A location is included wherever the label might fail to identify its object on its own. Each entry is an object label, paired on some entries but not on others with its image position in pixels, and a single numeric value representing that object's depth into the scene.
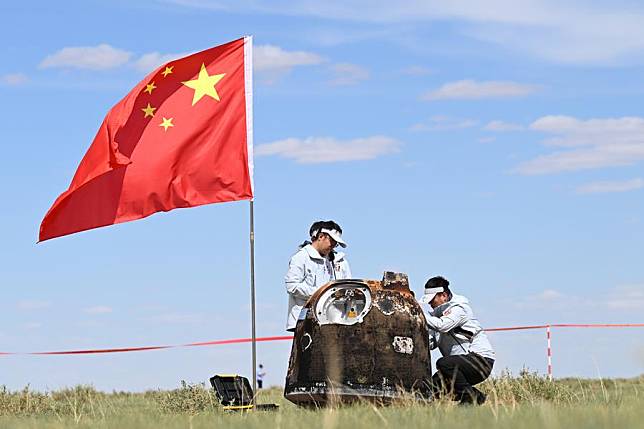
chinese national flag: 14.62
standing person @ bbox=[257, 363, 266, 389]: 31.71
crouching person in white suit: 13.48
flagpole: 14.05
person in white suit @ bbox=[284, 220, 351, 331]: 13.66
